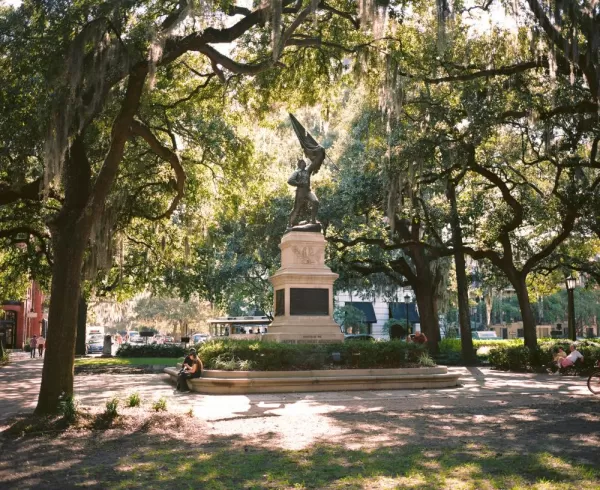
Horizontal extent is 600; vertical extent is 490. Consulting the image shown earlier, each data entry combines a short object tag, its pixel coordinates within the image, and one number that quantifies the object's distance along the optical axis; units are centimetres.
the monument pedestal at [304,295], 1925
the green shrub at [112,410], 1085
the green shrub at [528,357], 2236
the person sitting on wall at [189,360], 1688
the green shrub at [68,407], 1054
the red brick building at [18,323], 5934
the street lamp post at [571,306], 3106
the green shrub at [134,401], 1219
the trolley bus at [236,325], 4218
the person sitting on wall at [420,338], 2694
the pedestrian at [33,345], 4291
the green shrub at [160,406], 1177
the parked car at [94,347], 5322
